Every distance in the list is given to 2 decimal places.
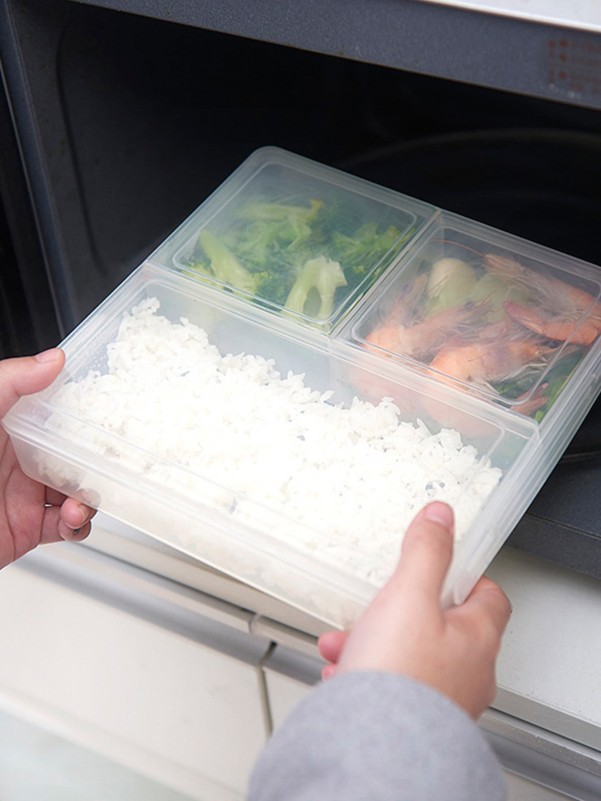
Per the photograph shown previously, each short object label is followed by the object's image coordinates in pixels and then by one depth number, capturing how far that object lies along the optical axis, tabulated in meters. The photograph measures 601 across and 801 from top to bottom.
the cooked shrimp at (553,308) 0.58
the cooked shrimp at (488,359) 0.57
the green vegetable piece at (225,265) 0.62
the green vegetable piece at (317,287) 0.60
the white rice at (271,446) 0.51
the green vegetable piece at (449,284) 0.61
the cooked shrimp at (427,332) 0.58
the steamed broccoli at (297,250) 0.61
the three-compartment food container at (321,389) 0.50
